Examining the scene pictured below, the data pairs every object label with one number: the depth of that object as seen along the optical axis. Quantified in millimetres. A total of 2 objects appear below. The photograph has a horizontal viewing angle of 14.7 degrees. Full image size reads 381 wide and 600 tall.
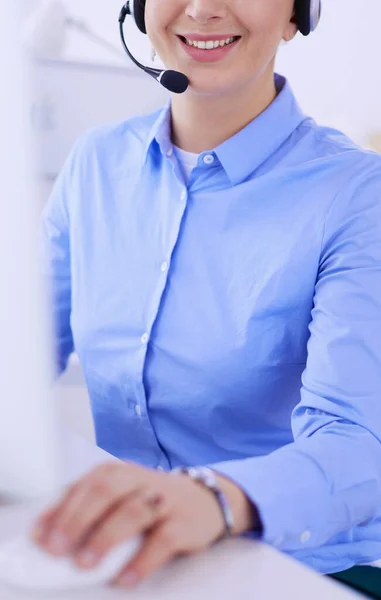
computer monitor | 1098
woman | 1530
